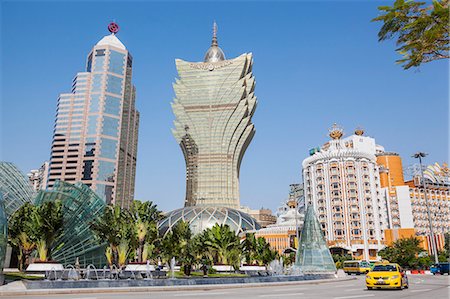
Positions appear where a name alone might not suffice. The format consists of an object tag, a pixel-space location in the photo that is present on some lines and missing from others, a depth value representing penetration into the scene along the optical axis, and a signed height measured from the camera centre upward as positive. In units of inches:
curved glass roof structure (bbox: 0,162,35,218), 2251.5 +354.2
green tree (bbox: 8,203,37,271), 1847.9 +55.9
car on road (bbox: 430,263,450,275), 2111.2 -110.2
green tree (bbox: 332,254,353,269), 3583.2 -89.4
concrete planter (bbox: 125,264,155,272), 1609.3 -74.7
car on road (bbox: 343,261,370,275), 2380.5 -117.6
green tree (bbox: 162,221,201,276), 2036.8 +3.0
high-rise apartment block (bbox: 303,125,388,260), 4279.0 +553.7
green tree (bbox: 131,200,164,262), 1823.3 +114.9
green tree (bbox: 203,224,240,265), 2063.2 +22.5
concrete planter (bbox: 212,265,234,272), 2015.3 -97.2
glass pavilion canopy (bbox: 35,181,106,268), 1948.8 +148.5
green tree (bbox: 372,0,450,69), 682.2 +381.0
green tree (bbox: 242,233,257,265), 2416.3 -4.2
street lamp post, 2608.3 +595.2
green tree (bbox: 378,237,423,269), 3265.7 -42.6
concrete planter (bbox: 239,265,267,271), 2164.9 -105.6
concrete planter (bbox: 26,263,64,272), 1433.3 -63.7
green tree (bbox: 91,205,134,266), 1772.9 +94.0
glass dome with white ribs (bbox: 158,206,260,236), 4707.4 +358.3
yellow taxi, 900.6 -68.8
